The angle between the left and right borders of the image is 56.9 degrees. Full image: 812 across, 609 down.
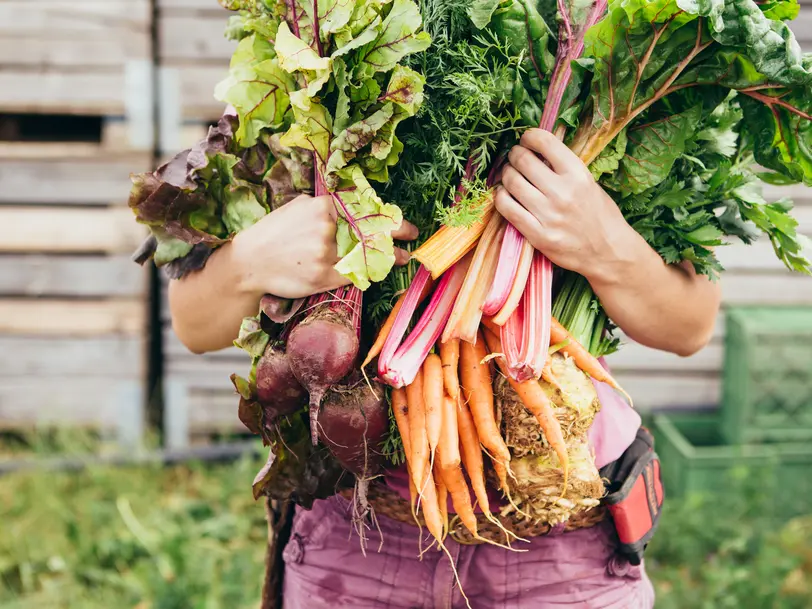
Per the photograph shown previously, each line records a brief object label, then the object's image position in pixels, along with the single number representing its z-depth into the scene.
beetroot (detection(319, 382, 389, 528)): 1.18
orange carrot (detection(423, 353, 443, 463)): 1.26
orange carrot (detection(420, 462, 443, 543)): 1.26
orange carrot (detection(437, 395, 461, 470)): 1.28
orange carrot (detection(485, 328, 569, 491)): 1.18
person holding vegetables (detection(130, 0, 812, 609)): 1.18
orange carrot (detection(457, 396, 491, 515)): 1.31
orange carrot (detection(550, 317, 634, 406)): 1.27
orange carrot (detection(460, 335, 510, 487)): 1.26
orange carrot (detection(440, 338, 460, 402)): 1.28
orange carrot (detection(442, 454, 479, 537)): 1.29
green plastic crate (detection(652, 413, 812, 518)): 3.20
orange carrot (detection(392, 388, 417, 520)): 1.26
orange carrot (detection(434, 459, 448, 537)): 1.33
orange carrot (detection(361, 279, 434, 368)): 1.23
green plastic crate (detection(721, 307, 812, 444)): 3.33
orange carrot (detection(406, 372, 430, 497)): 1.25
